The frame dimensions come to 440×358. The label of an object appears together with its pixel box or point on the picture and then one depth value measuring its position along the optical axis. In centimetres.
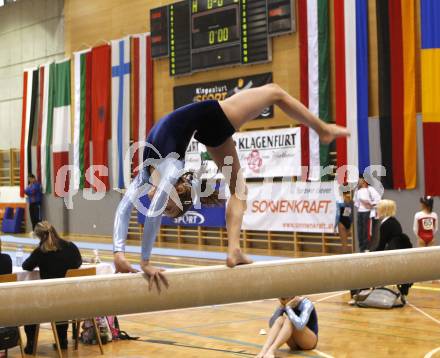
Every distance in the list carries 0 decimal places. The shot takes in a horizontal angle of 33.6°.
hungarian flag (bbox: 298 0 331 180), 1332
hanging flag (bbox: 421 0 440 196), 1170
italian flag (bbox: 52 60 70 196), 1973
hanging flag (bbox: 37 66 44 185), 2072
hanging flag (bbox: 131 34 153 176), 1714
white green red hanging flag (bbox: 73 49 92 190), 1888
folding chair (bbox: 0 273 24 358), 631
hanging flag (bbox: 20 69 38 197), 2097
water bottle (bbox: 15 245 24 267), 810
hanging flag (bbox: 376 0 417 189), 1209
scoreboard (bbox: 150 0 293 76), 1402
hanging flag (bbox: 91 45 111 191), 1822
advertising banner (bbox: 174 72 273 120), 1454
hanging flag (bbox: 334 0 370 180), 1273
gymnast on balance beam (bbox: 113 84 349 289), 361
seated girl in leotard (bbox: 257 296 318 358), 669
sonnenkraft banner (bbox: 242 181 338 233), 1316
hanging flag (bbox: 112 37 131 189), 1759
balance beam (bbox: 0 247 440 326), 336
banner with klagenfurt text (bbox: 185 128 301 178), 1374
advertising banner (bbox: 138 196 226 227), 1551
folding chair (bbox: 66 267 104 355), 683
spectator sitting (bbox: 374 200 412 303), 874
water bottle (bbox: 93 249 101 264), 819
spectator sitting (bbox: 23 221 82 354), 700
